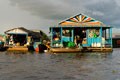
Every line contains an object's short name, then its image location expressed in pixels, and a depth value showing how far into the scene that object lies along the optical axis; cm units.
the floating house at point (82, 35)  2508
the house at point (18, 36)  3118
